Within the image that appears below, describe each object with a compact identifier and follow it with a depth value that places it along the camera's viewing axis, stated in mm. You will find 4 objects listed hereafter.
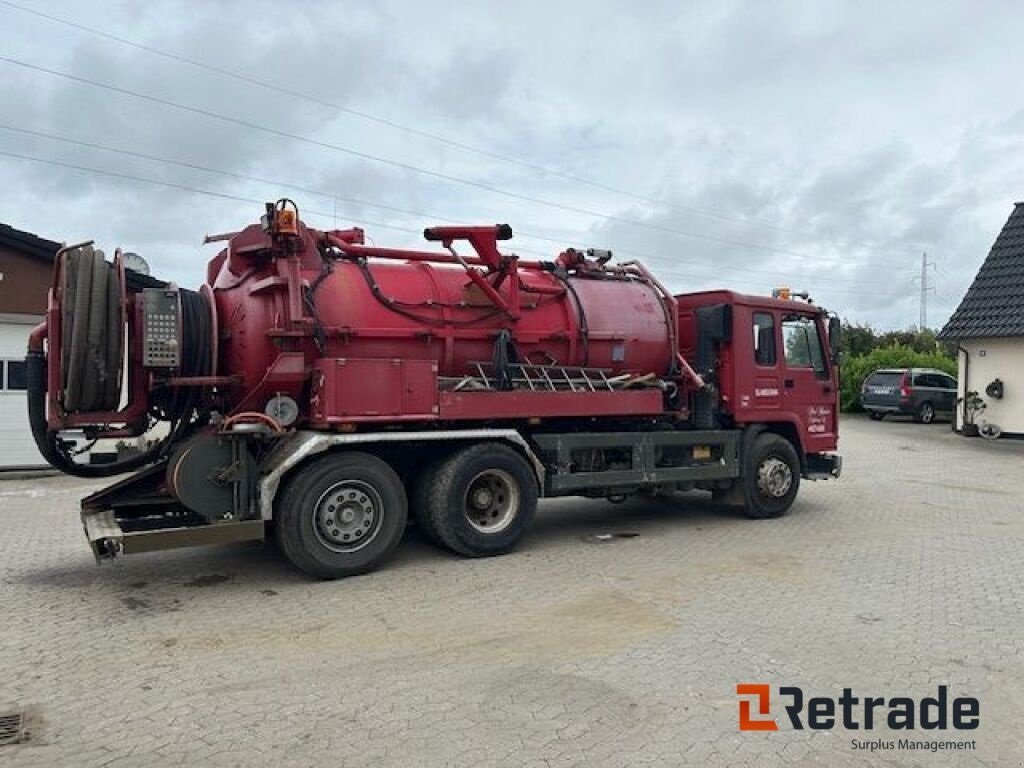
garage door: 13469
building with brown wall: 13375
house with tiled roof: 19422
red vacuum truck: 6551
